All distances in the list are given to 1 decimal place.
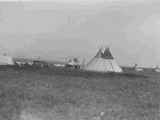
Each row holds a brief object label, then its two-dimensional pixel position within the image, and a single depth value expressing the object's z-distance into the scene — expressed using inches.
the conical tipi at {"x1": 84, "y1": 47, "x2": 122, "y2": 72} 1471.6
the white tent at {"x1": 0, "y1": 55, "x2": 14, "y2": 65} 1904.5
